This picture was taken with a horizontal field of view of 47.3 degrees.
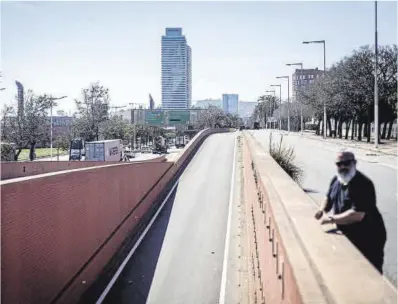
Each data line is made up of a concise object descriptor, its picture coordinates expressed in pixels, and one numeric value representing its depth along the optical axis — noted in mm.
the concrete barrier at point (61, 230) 7297
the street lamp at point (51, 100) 47188
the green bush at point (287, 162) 17781
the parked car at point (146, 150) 86538
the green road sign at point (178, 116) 85125
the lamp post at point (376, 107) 32094
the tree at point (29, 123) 47250
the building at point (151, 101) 138062
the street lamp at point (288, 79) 80888
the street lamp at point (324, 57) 54438
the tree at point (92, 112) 65000
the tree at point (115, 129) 69350
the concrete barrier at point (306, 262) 2594
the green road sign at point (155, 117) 82438
